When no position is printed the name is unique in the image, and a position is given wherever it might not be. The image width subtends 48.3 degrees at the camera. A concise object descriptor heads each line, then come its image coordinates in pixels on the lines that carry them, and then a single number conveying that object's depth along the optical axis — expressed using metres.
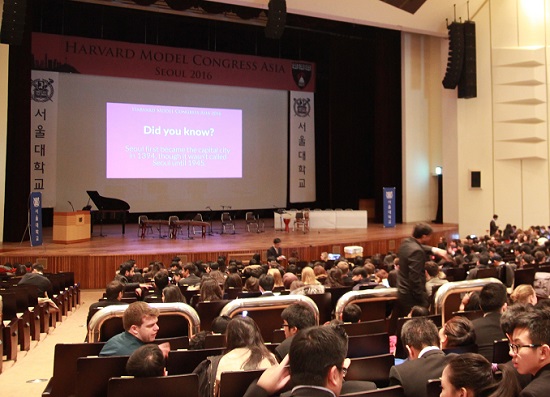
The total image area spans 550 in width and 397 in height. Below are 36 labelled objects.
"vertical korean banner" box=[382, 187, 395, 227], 19.53
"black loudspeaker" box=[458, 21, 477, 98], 18.89
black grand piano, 16.92
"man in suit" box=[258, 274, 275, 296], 6.54
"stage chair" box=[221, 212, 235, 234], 18.17
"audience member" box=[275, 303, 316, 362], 3.59
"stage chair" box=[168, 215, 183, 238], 16.45
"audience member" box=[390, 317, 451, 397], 2.90
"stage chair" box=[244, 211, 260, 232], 18.33
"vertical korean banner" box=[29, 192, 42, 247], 14.29
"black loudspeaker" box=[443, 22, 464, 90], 18.58
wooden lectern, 14.63
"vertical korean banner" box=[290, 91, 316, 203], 22.05
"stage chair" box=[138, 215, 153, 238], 16.52
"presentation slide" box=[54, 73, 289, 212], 18.42
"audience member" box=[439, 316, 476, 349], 3.56
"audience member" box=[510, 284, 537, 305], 4.67
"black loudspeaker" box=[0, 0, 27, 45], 12.52
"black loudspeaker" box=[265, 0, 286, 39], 14.69
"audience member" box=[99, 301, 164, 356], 3.70
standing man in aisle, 4.86
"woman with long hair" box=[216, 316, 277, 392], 3.14
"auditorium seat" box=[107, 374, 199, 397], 2.82
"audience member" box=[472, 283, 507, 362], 3.85
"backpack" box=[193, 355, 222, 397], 3.21
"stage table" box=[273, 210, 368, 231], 19.09
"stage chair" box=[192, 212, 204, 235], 17.30
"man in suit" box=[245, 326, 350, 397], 2.18
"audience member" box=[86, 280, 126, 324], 5.69
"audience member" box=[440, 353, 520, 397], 2.30
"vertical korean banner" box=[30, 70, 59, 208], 17.66
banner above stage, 17.52
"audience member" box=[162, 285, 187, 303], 5.14
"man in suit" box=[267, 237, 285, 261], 12.13
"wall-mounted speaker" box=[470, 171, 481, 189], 19.61
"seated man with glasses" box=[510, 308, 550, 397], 2.57
